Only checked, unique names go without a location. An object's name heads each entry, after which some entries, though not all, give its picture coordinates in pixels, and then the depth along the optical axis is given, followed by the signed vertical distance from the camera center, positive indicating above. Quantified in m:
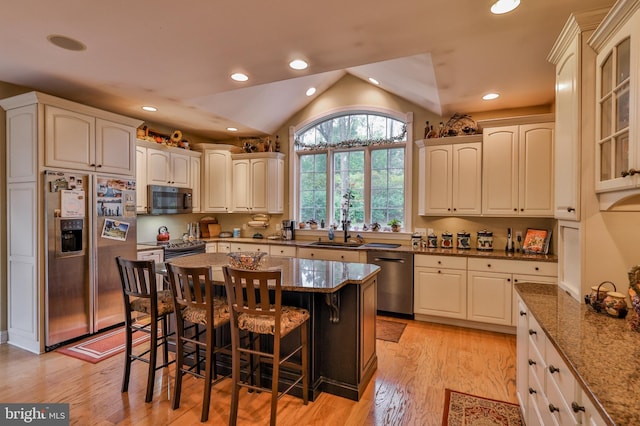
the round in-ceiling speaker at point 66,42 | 2.32 +1.24
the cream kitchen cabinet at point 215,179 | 5.42 +0.52
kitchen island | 2.41 -0.92
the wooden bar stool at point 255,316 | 1.93 -0.71
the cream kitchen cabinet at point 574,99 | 1.76 +0.64
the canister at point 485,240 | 4.04 -0.38
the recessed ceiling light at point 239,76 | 3.01 +1.27
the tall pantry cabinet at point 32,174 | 3.07 +0.35
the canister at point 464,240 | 4.14 -0.39
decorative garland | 4.71 +1.06
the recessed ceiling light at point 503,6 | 1.91 +1.24
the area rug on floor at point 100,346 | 3.06 -1.38
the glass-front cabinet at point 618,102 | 1.36 +0.52
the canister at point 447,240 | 4.25 -0.40
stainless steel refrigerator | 3.14 -0.41
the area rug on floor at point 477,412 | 2.14 -1.41
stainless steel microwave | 4.45 +0.15
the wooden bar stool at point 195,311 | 2.12 -0.73
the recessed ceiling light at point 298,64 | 2.72 +1.27
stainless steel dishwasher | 4.04 -0.90
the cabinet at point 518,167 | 3.57 +0.50
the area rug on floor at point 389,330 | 3.55 -1.40
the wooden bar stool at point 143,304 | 2.30 -0.73
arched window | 4.82 +0.65
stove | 4.31 -0.54
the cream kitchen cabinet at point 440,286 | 3.78 -0.91
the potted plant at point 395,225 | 4.70 -0.22
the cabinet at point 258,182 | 5.33 +0.46
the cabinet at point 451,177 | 3.97 +0.42
